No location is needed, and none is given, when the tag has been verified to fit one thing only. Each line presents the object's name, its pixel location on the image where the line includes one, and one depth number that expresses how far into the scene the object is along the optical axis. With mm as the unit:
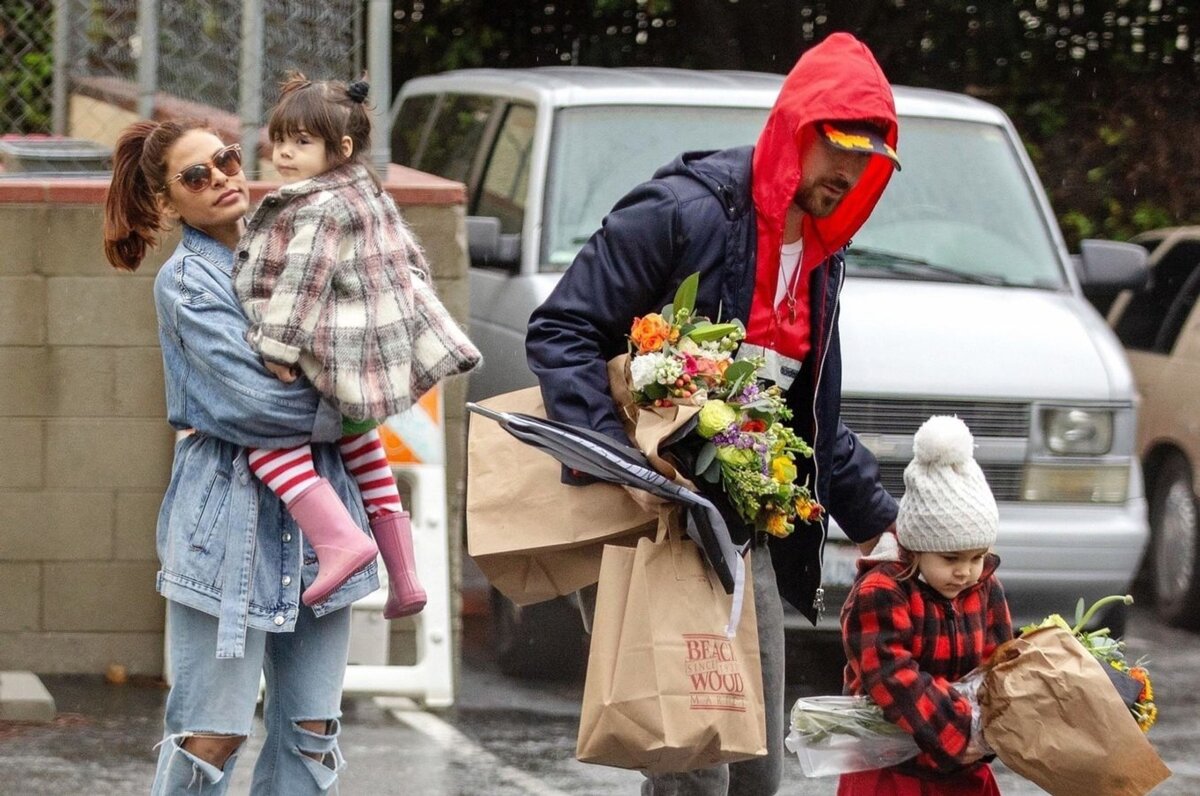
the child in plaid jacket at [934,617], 7852
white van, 13617
